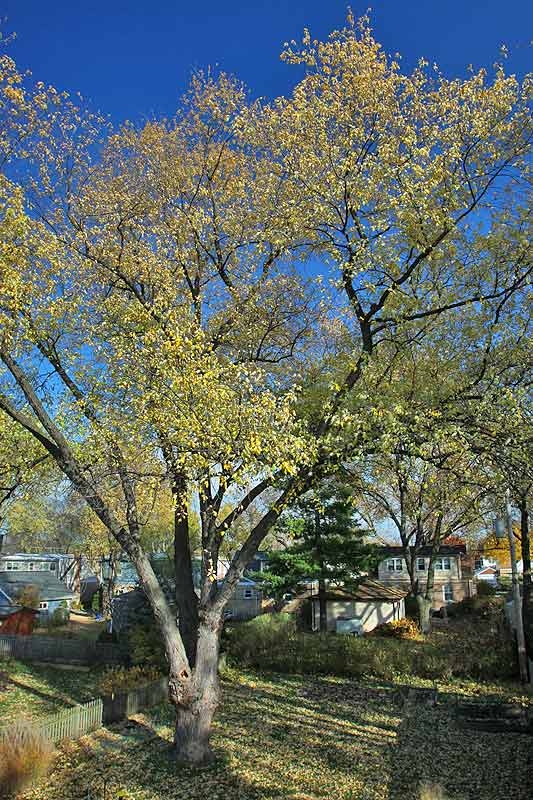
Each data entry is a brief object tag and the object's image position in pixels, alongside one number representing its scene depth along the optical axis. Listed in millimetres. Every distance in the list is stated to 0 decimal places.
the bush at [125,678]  15648
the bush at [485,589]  42672
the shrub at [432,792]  8160
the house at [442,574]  42656
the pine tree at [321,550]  25109
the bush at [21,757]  9641
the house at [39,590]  38019
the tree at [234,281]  9453
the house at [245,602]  37031
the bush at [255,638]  21719
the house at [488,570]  83562
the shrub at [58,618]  34531
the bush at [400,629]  27081
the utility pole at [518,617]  18594
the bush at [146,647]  19453
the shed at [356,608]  29797
